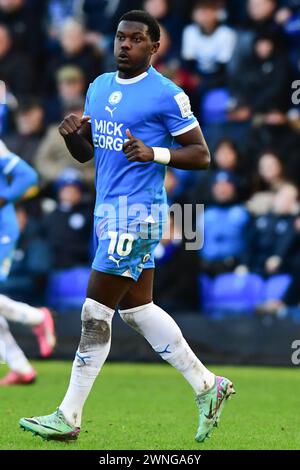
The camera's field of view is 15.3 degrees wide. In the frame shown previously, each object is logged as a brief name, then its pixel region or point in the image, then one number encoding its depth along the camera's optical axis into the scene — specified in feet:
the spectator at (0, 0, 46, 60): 51.98
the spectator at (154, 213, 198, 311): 41.11
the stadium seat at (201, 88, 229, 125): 44.91
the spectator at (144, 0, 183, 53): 47.09
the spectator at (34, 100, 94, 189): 46.26
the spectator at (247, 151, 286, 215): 41.16
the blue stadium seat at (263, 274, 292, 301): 40.04
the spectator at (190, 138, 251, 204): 41.70
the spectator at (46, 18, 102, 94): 48.47
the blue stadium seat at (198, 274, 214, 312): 41.32
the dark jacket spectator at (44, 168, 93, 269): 43.37
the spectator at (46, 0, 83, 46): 51.65
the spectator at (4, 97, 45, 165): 47.60
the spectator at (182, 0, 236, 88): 45.19
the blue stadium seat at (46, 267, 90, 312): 42.73
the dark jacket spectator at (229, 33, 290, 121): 43.27
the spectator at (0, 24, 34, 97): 51.06
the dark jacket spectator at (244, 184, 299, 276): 40.14
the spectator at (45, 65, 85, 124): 47.83
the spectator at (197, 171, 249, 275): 41.09
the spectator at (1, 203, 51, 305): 43.75
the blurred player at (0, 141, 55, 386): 33.01
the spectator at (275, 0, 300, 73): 43.96
